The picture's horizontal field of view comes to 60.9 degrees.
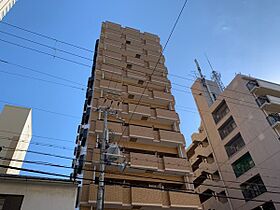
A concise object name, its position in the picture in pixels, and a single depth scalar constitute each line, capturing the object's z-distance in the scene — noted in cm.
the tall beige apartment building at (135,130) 1306
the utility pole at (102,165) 751
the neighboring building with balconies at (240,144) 2006
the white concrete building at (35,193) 879
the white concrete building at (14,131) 1700
